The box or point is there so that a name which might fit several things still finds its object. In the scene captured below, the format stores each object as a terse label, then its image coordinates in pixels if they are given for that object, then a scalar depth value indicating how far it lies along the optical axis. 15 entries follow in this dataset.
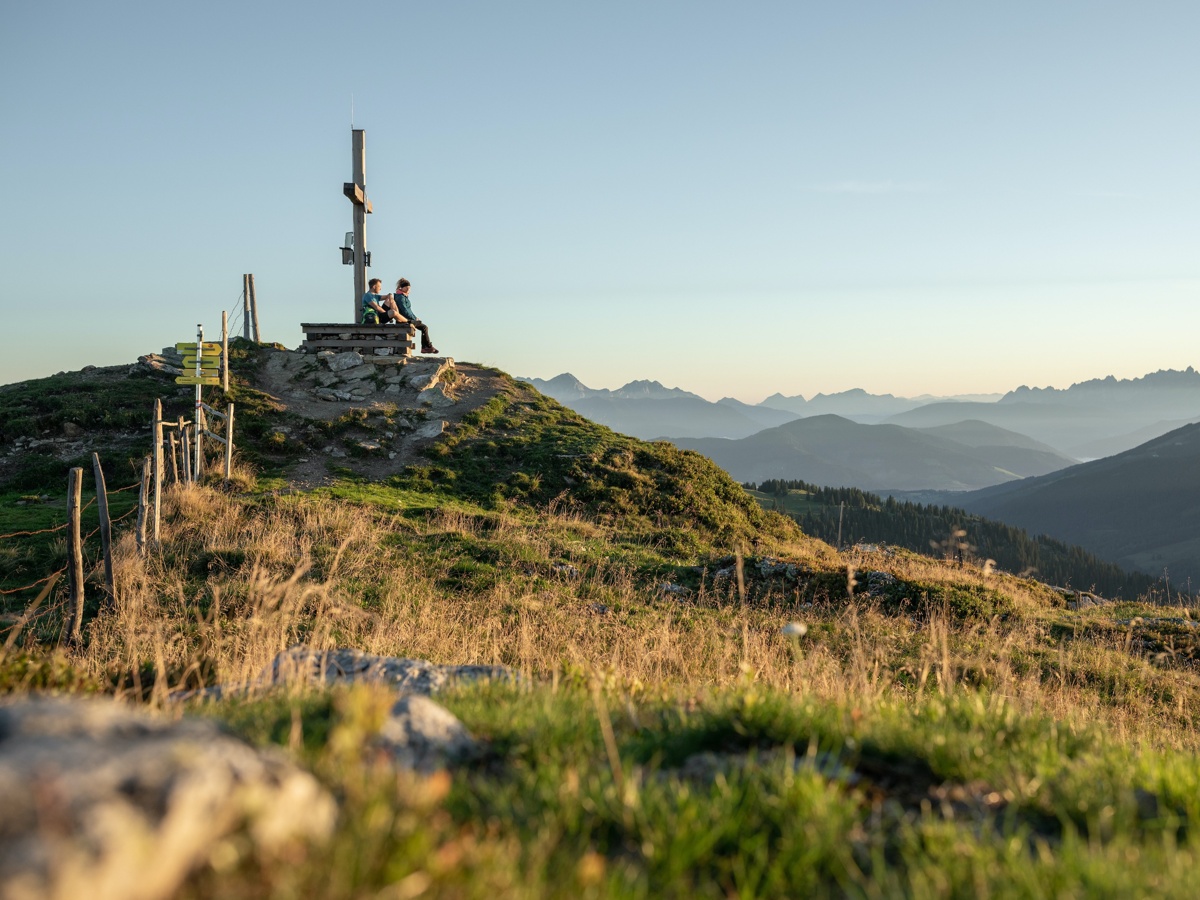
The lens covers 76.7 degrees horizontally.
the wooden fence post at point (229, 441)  18.89
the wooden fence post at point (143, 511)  12.69
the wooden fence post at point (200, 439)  18.67
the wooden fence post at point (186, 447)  17.64
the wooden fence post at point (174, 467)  16.69
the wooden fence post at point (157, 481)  13.01
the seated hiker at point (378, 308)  27.69
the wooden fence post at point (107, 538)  10.51
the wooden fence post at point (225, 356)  24.11
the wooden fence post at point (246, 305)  33.83
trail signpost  19.91
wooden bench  28.11
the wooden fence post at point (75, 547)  9.34
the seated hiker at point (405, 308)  27.98
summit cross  26.95
